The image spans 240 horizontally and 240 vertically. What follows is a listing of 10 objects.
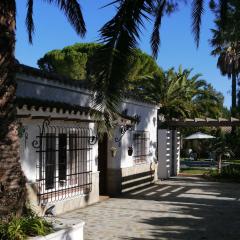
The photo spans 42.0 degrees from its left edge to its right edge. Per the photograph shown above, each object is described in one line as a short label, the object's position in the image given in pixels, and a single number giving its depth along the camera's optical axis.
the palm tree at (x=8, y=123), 4.10
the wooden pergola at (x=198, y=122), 14.70
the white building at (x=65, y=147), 7.12
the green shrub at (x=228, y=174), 14.12
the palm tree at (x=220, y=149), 15.02
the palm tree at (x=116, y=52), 4.12
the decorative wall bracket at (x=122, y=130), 10.68
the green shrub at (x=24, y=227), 3.86
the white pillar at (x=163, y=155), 14.60
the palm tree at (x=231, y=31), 7.81
